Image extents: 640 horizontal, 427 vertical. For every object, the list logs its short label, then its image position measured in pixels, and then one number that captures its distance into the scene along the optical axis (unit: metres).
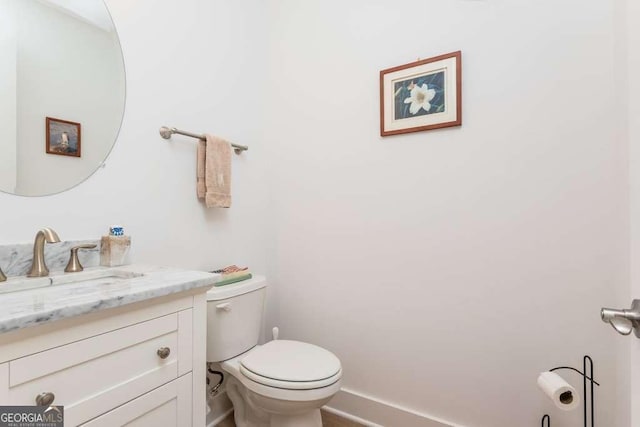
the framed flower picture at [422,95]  1.40
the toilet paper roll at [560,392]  0.99
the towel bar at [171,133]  1.38
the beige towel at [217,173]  1.50
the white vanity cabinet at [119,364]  0.64
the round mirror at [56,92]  1.00
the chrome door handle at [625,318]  0.50
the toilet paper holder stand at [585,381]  1.07
